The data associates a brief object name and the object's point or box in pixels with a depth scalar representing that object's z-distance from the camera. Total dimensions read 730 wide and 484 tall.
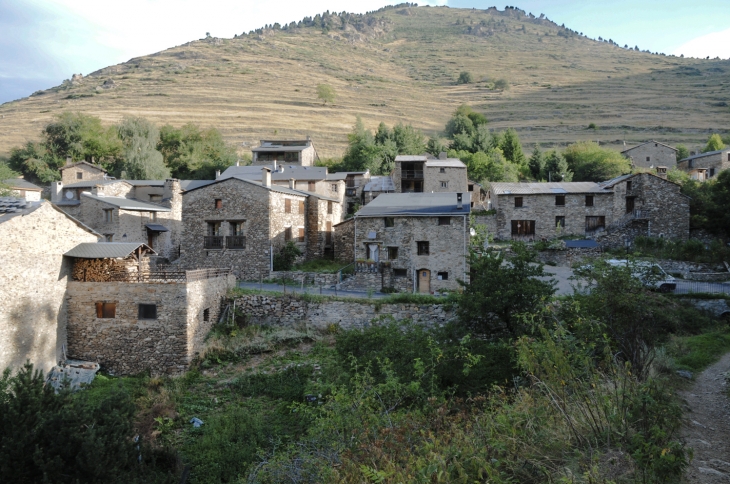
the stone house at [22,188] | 43.35
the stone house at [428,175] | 46.62
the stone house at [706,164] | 52.38
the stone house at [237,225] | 32.12
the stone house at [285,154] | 63.37
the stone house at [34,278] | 18.66
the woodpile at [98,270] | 21.94
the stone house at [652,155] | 59.03
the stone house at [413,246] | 29.34
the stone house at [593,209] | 38.50
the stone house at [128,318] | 21.42
